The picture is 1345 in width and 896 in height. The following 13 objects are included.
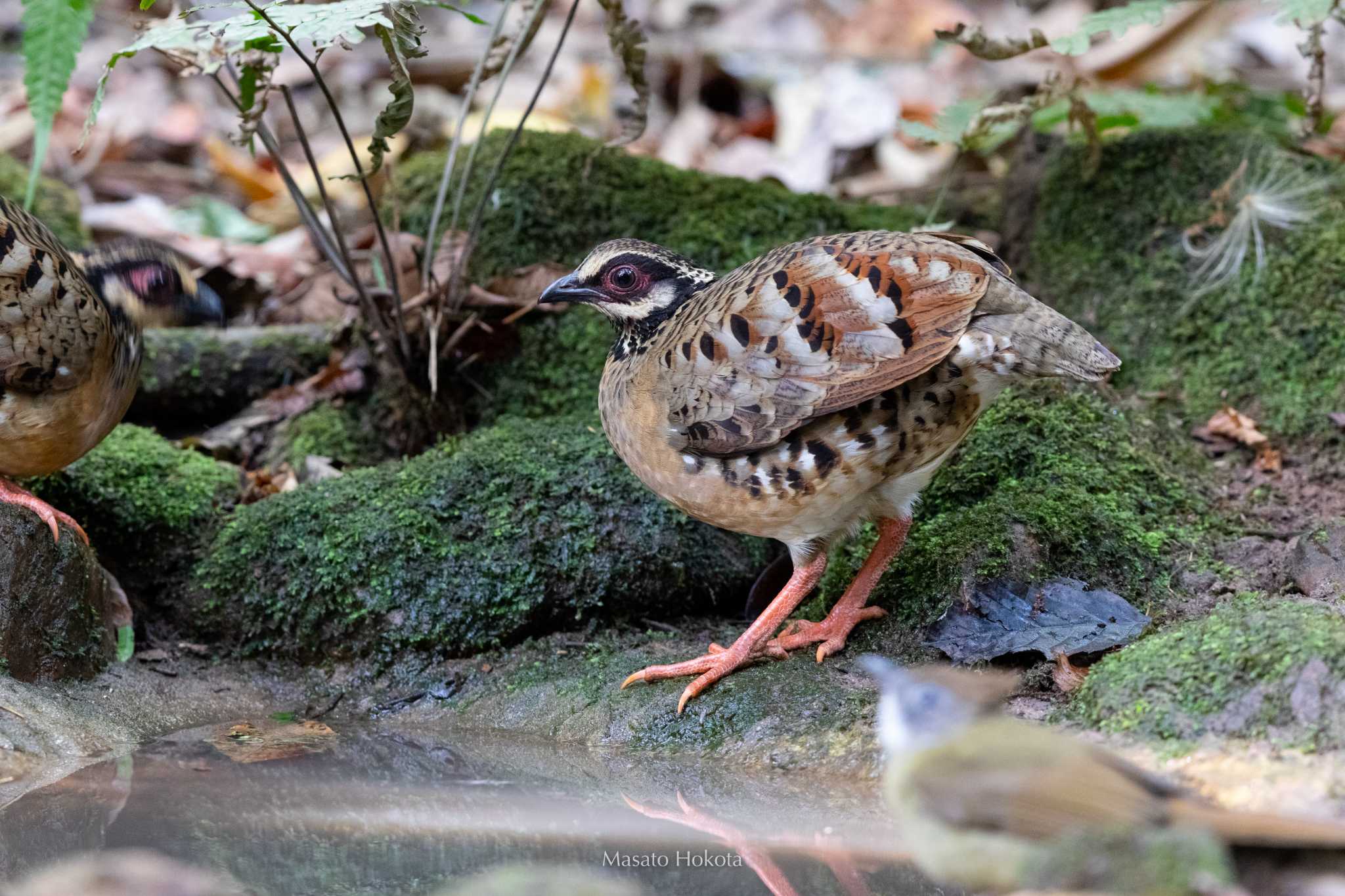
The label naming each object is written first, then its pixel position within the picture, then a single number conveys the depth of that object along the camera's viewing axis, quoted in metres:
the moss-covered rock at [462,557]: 9.51
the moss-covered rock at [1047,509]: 8.50
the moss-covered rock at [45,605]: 8.29
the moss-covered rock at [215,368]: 12.64
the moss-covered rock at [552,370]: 11.89
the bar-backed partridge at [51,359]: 8.59
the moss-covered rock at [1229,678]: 6.02
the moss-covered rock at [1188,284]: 10.80
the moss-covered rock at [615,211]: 12.20
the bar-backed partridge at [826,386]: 7.63
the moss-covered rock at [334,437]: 11.84
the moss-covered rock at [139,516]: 10.20
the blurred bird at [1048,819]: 3.86
